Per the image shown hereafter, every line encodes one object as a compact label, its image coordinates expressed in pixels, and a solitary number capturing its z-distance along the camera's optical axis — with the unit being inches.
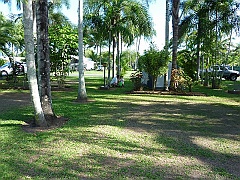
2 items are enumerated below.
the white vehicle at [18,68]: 649.5
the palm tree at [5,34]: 637.3
